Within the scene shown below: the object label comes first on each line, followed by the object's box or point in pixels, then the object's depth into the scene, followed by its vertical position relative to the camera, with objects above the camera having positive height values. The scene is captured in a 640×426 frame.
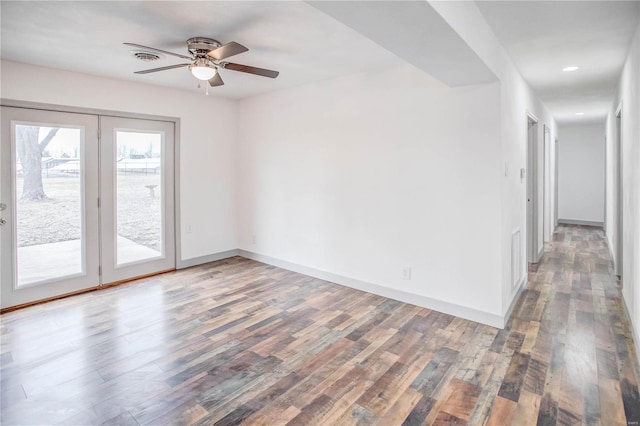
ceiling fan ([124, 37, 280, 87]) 3.01 +1.21
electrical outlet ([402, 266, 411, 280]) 3.87 -0.75
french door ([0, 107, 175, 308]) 3.80 +0.03
